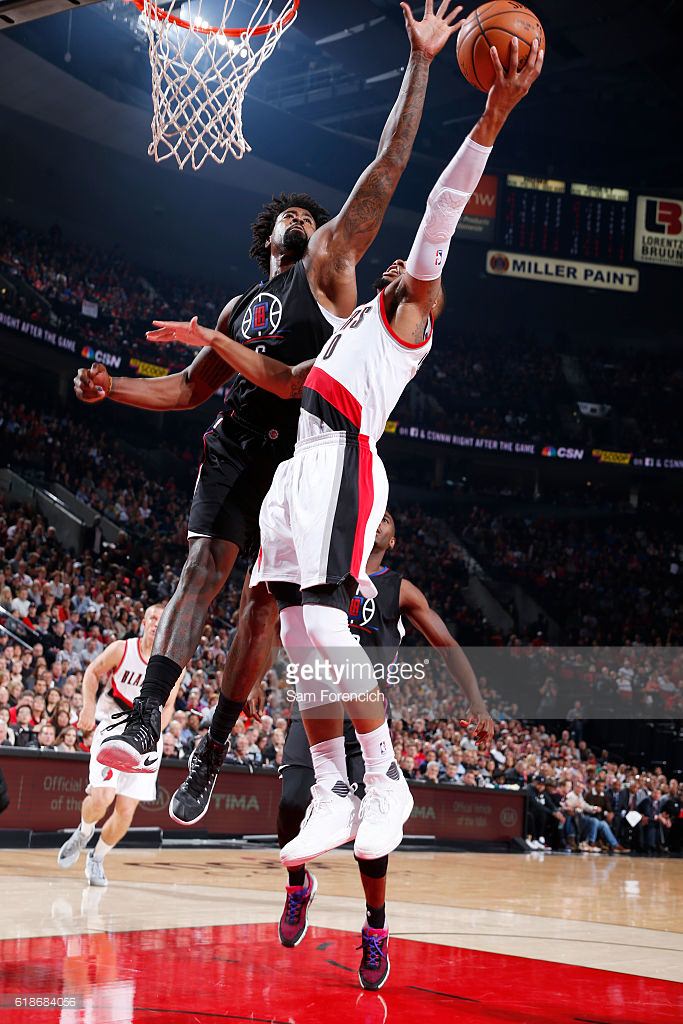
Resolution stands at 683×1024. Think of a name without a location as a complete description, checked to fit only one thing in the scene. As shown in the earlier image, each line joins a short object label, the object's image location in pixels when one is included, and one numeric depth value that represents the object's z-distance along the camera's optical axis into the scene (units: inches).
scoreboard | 1031.6
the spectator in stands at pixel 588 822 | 649.6
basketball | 149.6
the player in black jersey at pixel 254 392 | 158.6
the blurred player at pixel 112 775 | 324.2
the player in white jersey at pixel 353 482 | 145.3
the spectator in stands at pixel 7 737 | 393.7
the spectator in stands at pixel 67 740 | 425.1
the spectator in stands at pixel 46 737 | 410.6
